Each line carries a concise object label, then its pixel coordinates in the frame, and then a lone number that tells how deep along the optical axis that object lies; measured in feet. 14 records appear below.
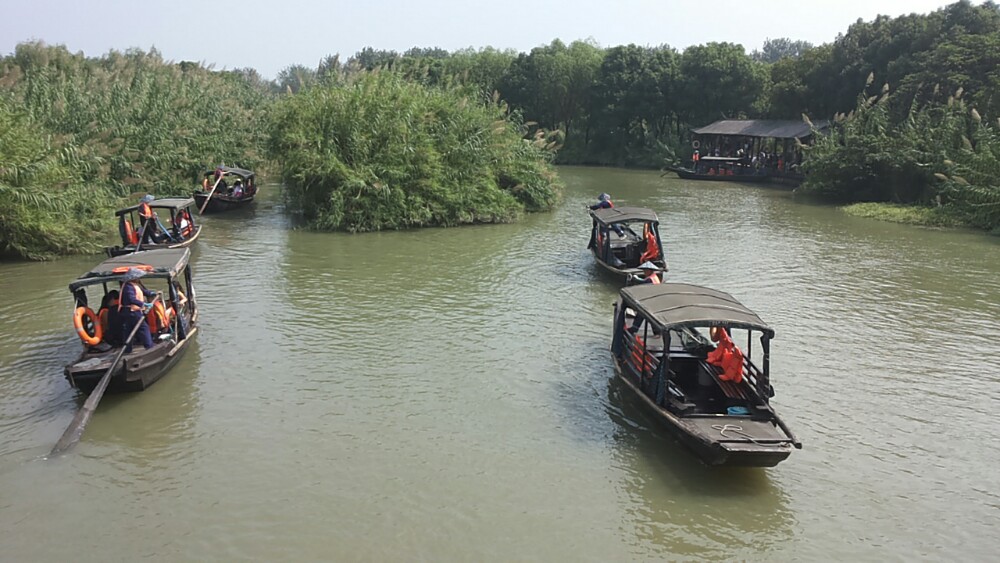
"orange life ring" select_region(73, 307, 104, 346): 35.22
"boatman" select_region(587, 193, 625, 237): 70.64
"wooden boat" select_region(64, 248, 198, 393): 34.04
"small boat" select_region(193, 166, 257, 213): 90.22
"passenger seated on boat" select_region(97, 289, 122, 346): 36.22
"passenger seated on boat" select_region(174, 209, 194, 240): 65.92
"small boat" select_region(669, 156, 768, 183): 143.54
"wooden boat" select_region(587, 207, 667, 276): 57.21
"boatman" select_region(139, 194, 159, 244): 61.31
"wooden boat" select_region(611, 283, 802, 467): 27.91
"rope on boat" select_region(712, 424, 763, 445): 28.68
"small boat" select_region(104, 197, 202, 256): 59.41
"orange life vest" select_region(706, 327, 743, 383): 32.60
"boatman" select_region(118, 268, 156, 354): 35.94
